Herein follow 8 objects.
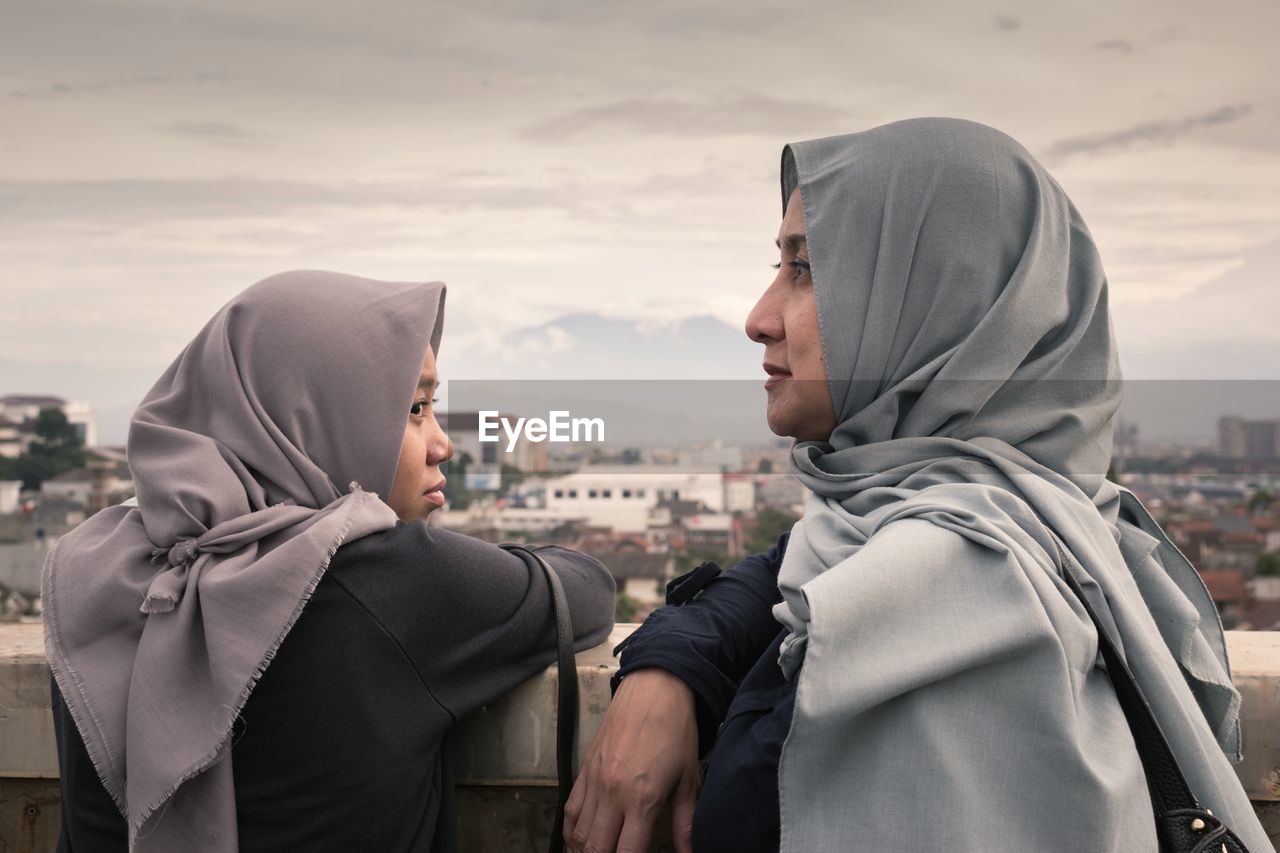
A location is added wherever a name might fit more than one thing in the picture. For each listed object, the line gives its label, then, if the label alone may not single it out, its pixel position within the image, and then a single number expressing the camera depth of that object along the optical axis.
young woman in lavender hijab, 1.42
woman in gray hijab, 1.14
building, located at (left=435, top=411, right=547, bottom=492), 35.91
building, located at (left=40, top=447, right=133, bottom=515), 48.97
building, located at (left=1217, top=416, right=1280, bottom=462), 36.59
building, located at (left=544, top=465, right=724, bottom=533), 49.22
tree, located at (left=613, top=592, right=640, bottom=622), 40.72
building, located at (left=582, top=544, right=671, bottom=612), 42.62
